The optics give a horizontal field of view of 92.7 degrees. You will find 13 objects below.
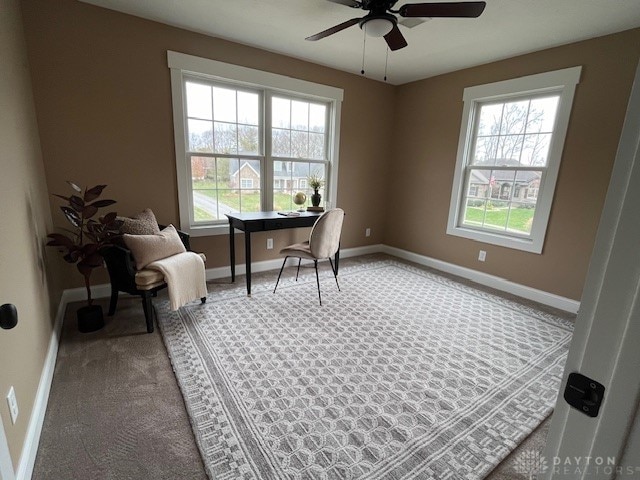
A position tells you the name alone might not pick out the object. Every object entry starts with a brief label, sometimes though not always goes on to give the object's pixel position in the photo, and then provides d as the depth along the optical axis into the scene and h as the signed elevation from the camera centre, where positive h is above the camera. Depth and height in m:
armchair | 2.30 -0.84
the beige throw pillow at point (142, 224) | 2.52 -0.50
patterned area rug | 1.42 -1.26
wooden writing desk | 3.02 -0.53
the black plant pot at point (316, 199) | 3.72 -0.31
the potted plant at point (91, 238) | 2.16 -0.55
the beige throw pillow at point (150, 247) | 2.36 -0.64
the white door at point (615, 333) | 0.42 -0.21
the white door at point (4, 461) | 0.98 -0.98
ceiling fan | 1.83 +1.02
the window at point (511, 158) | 3.06 +0.27
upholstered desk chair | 2.92 -0.64
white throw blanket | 2.37 -0.88
